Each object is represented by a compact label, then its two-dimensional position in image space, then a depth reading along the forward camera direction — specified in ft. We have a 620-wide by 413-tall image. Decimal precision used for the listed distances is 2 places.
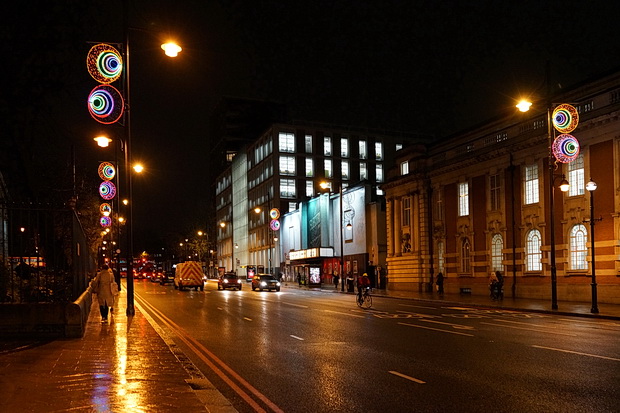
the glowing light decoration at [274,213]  226.38
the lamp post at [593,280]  82.26
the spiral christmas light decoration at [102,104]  55.62
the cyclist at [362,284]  95.66
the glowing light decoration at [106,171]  86.79
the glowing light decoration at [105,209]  111.45
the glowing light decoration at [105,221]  113.60
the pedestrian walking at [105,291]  66.28
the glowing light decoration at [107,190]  91.71
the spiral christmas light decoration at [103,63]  52.11
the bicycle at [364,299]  96.89
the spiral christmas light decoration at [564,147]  91.15
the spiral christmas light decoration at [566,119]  88.02
